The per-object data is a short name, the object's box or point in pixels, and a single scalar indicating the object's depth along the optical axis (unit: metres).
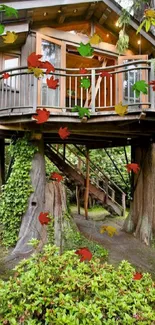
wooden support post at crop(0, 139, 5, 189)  9.26
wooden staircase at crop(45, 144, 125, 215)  9.92
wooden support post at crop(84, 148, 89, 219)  10.14
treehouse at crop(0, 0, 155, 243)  6.19
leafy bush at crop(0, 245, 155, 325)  2.42
